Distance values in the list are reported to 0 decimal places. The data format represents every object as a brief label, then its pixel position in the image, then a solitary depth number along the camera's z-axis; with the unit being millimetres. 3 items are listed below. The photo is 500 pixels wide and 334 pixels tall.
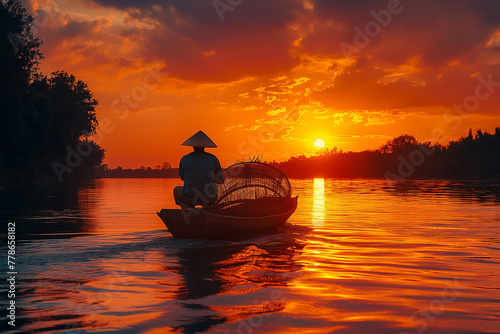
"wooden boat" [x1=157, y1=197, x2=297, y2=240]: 12453
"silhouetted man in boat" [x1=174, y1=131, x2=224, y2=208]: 13516
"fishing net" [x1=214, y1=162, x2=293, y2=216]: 14914
